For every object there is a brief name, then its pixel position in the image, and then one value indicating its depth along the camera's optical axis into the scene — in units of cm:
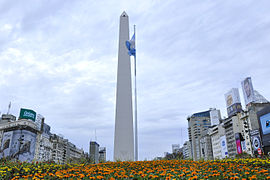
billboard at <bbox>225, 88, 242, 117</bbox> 6441
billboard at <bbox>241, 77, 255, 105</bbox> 5284
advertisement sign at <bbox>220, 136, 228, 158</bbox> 7322
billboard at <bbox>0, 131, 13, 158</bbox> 6550
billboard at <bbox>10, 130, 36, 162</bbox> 6475
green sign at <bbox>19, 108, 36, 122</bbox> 6191
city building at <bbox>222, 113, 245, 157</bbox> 6053
